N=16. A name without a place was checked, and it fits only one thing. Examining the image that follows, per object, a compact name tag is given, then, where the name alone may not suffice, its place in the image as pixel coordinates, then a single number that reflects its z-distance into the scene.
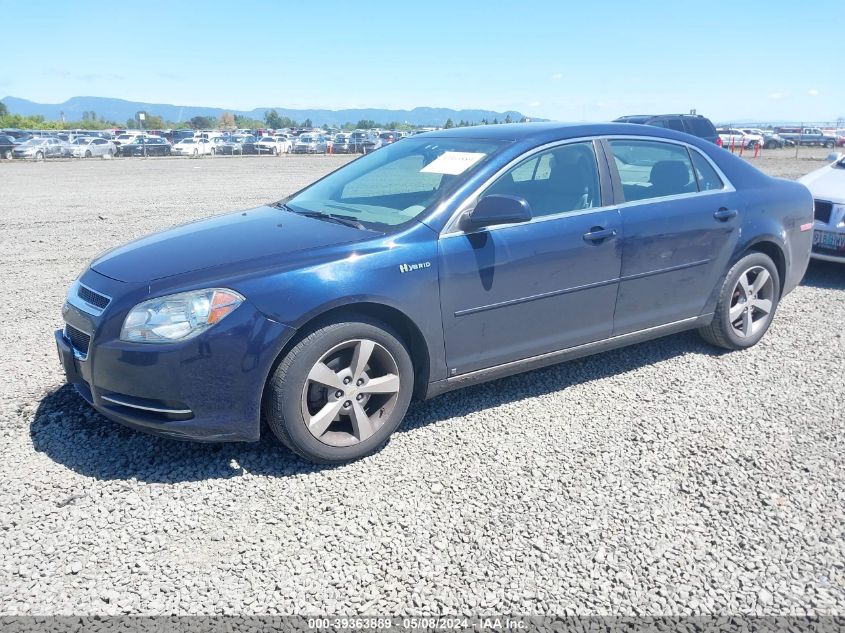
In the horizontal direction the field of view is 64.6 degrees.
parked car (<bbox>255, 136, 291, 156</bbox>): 43.56
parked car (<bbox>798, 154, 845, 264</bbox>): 7.14
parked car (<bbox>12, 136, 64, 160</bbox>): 35.25
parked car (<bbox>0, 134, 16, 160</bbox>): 35.81
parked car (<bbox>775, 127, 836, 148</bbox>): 49.25
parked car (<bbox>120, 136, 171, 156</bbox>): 40.84
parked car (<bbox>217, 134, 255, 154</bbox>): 43.75
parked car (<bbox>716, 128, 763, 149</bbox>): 42.38
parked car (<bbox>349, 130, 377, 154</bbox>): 47.35
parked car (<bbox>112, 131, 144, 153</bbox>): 42.21
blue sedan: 3.20
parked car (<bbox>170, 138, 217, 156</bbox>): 41.78
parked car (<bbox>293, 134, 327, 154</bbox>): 45.72
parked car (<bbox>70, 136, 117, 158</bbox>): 37.78
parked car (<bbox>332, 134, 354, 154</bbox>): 45.53
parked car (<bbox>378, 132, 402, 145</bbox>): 51.89
